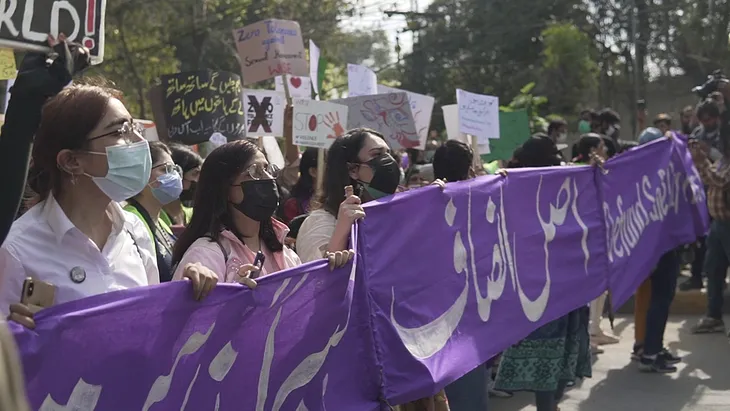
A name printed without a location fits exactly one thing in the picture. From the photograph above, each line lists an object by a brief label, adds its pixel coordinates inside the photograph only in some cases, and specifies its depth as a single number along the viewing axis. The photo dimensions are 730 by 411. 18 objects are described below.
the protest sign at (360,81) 8.70
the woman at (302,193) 5.50
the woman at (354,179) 4.15
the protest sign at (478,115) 8.10
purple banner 2.63
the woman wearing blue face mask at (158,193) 4.27
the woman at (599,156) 7.49
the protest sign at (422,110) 9.22
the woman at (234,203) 3.58
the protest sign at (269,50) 8.16
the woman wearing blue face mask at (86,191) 2.70
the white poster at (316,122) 6.58
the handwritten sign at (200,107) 7.33
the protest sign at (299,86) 8.60
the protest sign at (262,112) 8.03
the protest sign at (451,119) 9.27
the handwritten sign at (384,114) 7.39
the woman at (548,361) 5.48
